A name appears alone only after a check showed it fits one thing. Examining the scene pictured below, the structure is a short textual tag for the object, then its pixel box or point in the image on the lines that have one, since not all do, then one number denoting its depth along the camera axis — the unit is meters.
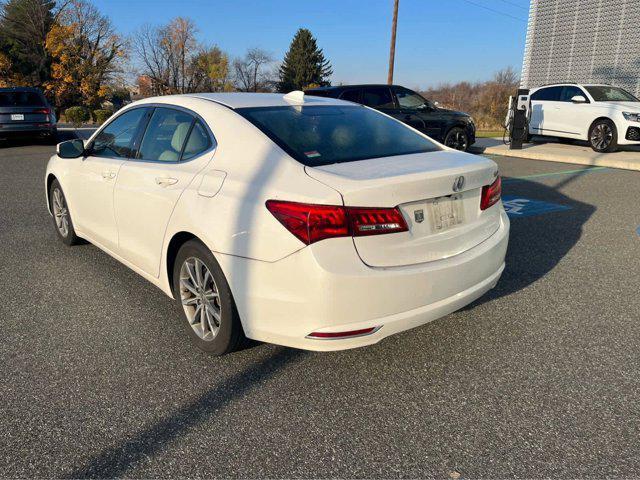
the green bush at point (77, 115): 31.64
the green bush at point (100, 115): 34.08
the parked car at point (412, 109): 10.79
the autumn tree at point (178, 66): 71.88
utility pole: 23.42
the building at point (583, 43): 22.89
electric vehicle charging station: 13.67
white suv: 12.09
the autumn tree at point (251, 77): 90.50
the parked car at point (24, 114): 13.75
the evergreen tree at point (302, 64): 78.31
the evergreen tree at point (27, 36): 45.09
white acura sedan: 2.43
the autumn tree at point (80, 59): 45.47
